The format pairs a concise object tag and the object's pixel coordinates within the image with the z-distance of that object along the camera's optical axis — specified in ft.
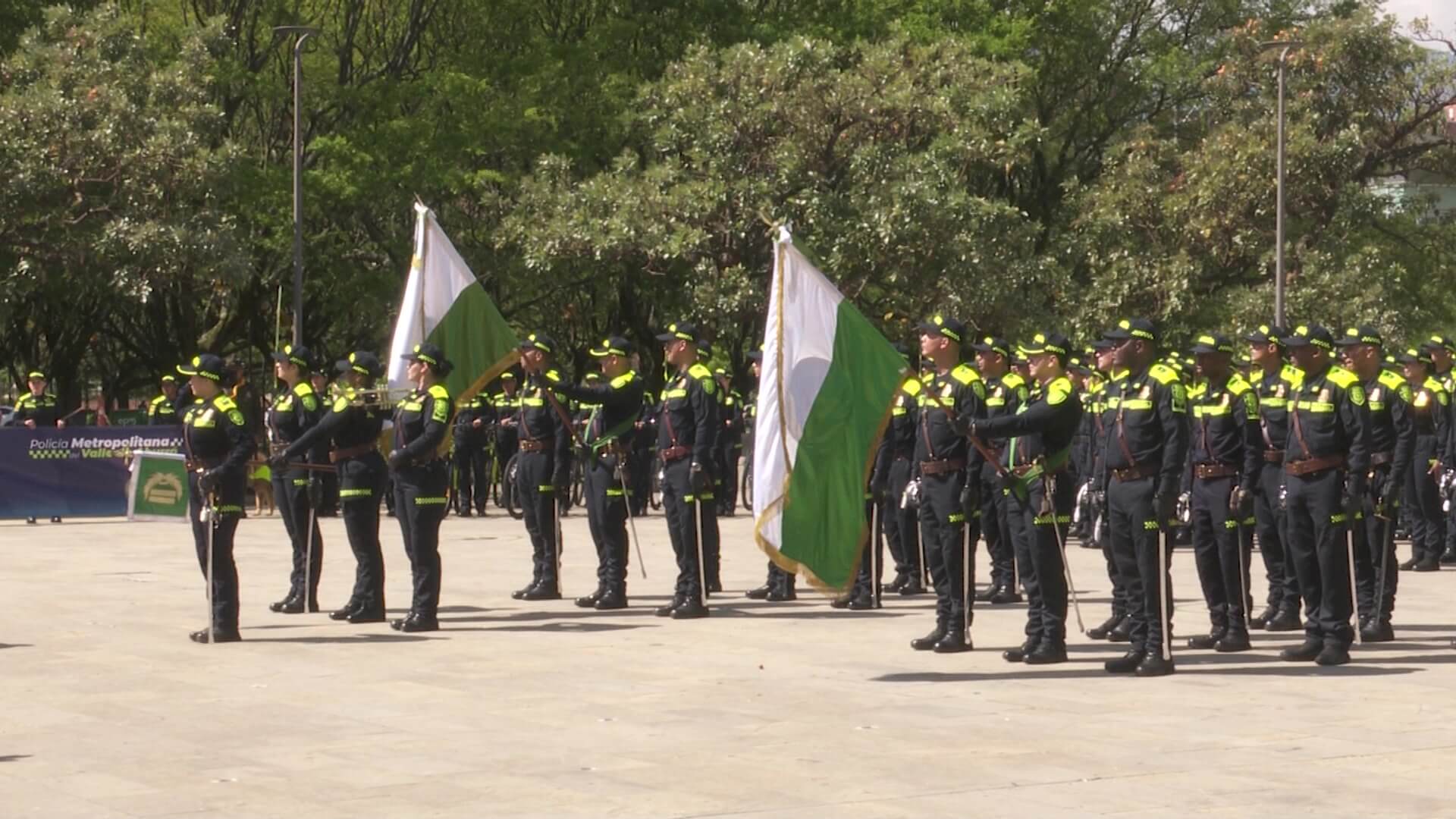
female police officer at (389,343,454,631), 50.29
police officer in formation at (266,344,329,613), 54.24
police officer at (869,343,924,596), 57.26
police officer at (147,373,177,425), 101.45
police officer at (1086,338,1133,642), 43.65
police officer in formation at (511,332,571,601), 57.41
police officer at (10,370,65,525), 96.96
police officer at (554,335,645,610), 55.21
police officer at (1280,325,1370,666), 43.75
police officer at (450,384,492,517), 92.22
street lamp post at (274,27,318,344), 122.11
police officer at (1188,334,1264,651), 46.75
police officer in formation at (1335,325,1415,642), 48.49
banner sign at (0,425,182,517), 91.15
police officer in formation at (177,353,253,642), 48.14
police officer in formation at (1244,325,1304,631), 47.62
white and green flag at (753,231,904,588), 42.98
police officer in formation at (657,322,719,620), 53.42
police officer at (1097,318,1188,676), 41.70
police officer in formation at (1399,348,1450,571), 65.36
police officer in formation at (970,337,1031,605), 47.11
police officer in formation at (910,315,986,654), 44.86
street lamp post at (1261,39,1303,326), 125.30
